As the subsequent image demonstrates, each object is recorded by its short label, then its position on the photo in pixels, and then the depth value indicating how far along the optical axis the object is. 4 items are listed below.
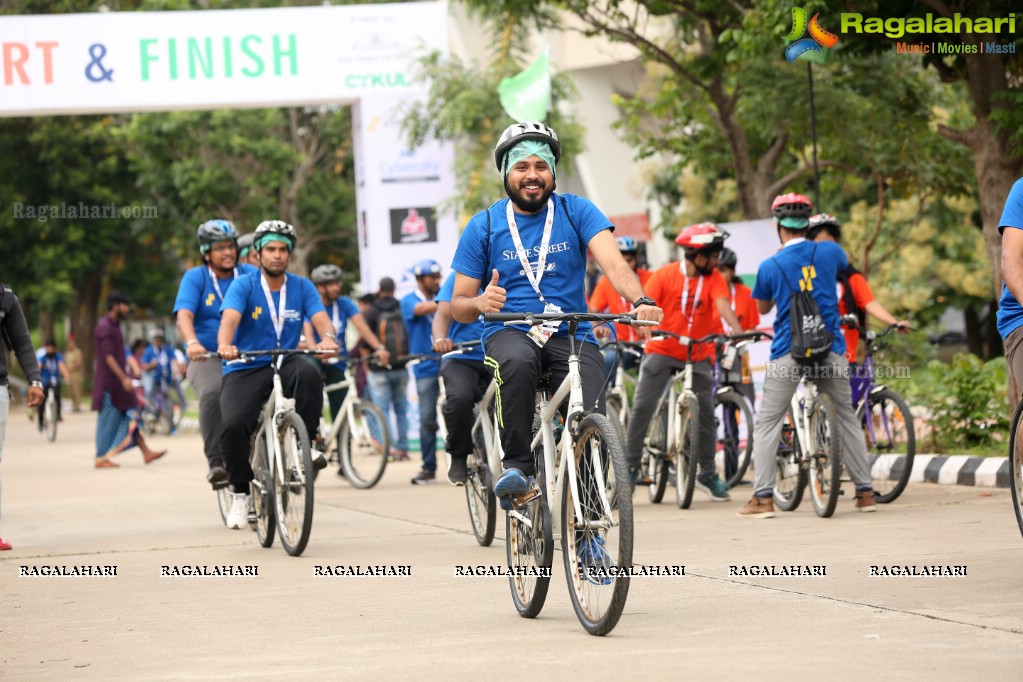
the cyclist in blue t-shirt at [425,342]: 14.91
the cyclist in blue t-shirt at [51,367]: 28.55
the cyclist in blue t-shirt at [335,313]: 14.71
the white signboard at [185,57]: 19.36
